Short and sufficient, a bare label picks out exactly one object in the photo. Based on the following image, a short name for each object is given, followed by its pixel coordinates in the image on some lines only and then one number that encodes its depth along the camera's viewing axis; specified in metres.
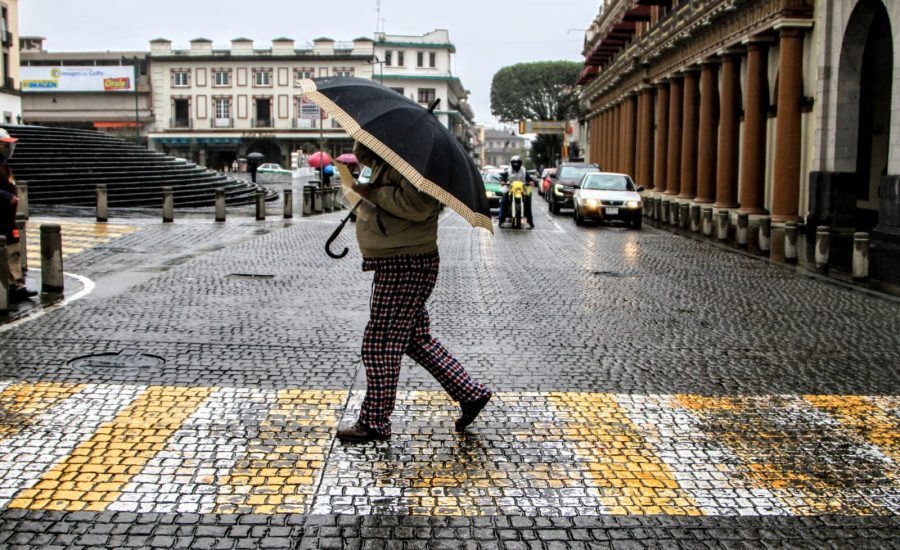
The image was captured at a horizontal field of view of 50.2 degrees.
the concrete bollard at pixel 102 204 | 22.84
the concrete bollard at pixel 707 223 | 23.47
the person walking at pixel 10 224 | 9.89
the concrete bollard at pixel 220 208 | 24.23
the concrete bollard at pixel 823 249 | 15.41
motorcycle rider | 24.33
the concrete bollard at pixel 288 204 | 26.84
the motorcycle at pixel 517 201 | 23.98
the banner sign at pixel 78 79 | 89.06
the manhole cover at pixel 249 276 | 13.20
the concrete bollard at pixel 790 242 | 16.92
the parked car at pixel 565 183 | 33.06
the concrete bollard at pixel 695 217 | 25.59
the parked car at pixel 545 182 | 48.13
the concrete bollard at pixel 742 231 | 19.86
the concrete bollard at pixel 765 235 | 18.92
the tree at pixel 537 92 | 96.56
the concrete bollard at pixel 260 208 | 25.34
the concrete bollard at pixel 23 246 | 12.04
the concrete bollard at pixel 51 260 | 11.13
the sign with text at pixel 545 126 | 82.31
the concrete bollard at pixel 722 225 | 21.59
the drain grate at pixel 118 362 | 7.41
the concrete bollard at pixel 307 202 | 28.86
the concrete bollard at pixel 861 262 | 13.99
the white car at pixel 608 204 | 25.92
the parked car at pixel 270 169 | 72.68
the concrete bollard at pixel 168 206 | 22.92
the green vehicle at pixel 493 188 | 32.59
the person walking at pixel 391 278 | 5.10
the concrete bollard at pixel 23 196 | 22.47
